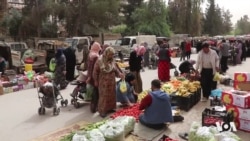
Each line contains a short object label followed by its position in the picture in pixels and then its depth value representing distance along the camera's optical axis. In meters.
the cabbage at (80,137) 4.60
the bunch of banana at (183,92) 7.99
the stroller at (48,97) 7.77
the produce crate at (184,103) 7.84
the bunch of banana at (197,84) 8.89
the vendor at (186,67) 12.17
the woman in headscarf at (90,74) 8.02
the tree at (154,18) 40.53
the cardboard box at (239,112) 6.03
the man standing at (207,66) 8.46
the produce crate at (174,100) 7.99
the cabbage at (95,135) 4.68
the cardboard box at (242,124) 6.11
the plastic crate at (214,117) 5.88
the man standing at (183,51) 22.42
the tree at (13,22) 37.91
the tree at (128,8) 46.95
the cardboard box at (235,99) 5.97
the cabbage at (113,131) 5.07
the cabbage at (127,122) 5.89
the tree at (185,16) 45.97
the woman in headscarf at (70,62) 13.25
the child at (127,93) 8.09
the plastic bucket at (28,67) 14.66
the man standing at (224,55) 15.37
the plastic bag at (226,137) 4.57
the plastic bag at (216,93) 8.29
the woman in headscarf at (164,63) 11.59
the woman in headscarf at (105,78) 7.36
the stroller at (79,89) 8.51
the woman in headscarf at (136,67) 9.42
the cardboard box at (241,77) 7.17
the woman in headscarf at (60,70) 11.09
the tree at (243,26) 93.79
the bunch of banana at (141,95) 8.41
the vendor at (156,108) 6.02
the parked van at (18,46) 21.13
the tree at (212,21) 62.66
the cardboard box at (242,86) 7.20
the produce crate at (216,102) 7.52
